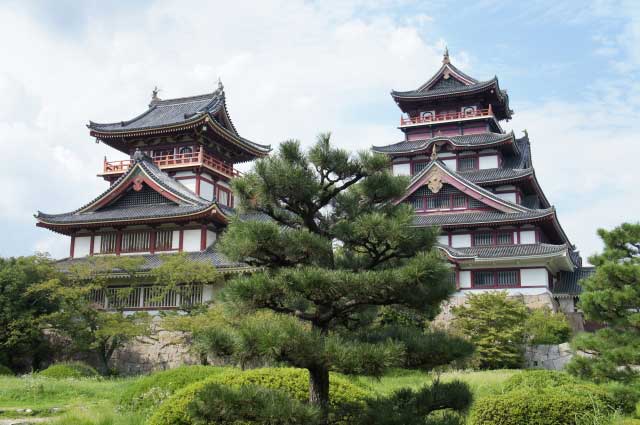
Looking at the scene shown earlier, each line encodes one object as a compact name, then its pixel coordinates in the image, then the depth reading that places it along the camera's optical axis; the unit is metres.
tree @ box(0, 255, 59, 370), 27.52
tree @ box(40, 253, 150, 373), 27.47
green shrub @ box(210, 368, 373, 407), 13.34
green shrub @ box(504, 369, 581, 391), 16.08
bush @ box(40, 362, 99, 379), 24.55
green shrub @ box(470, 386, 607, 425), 13.77
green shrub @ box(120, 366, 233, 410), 15.67
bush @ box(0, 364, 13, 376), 26.43
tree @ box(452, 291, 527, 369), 26.28
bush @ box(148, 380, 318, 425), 8.81
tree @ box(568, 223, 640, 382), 15.66
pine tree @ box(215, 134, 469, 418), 9.08
